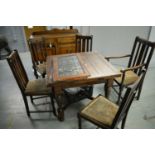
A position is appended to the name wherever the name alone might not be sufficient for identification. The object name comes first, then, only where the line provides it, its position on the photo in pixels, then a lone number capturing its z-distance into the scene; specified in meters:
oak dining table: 1.60
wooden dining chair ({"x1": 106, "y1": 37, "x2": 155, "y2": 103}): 2.00
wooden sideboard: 3.23
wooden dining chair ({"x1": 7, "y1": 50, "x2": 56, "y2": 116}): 1.74
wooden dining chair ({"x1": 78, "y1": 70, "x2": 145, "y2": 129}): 1.34
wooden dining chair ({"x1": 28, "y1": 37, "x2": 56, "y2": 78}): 2.68
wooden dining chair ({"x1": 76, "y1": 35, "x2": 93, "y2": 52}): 2.69
